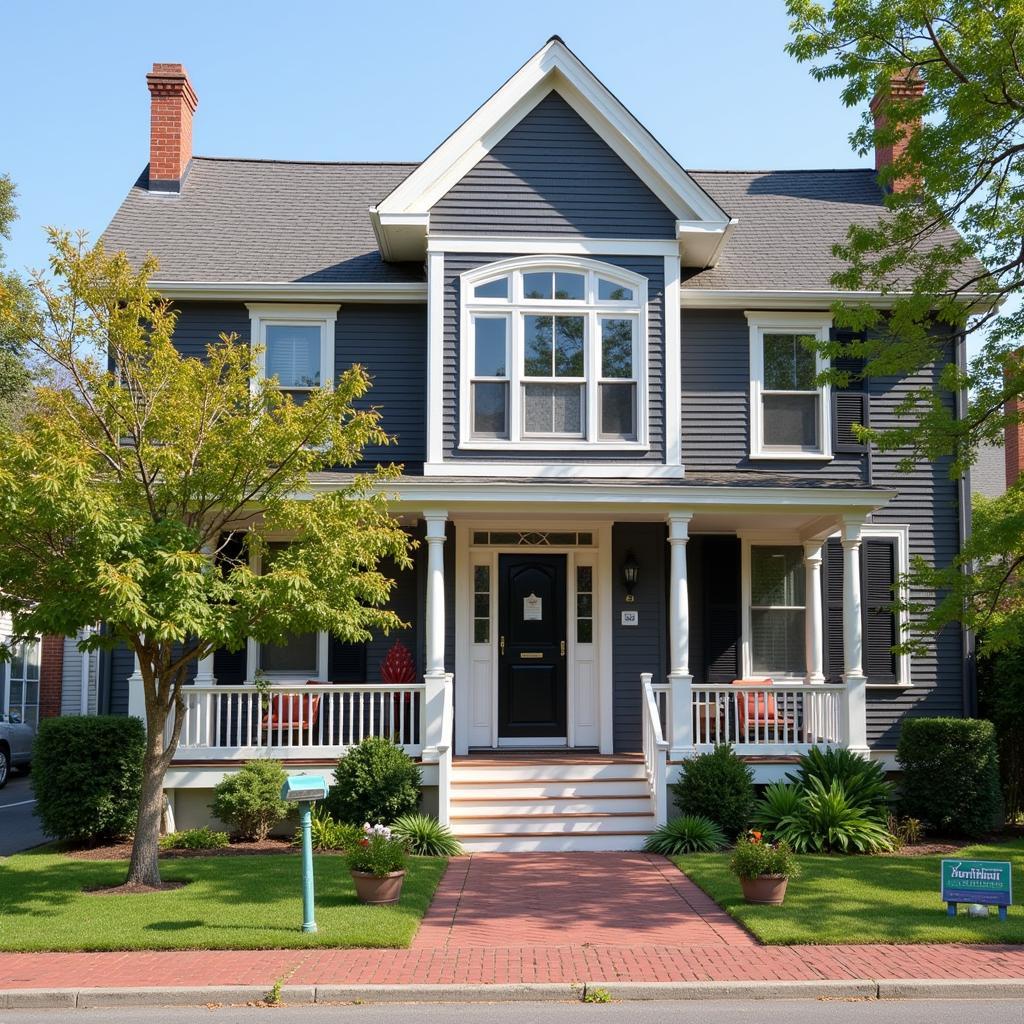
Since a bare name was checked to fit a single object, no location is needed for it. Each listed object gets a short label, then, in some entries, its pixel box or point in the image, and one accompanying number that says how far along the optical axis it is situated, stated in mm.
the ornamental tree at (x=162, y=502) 9703
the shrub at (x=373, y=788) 12859
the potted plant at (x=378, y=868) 9750
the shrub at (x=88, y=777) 12805
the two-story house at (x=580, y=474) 14029
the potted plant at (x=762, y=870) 9766
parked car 21594
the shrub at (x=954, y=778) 13383
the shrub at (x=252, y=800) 12891
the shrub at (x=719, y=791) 12961
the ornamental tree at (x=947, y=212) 12141
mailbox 9062
